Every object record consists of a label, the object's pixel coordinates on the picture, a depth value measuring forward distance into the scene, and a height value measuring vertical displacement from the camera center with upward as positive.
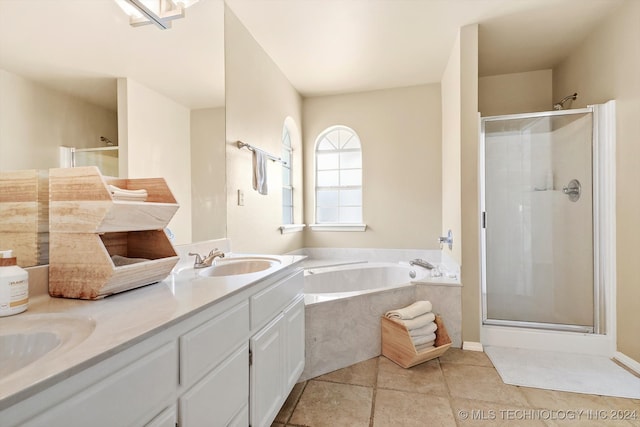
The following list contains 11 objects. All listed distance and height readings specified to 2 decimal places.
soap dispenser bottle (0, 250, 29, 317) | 0.77 -0.19
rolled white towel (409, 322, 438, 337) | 2.04 -0.82
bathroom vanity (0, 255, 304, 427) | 0.51 -0.34
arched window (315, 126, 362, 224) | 3.65 +0.45
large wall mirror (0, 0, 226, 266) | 0.95 +0.49
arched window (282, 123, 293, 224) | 3.38 +0.38
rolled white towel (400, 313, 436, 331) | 2.02 -0.75
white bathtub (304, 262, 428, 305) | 2.78 -0.62
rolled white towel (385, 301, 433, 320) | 2.06 -0.70
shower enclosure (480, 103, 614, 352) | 2.31 -0.07
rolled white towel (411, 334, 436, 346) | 2.04 -0.88
